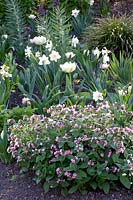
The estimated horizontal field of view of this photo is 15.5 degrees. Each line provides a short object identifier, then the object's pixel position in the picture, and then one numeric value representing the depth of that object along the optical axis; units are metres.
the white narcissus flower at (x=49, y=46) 4.70
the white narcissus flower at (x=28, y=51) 4.79
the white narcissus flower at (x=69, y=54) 4.56
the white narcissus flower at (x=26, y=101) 3.98
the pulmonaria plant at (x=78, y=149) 3.19
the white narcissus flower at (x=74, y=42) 4.93
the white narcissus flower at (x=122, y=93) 3.82
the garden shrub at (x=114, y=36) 5.42
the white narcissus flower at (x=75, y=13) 5.93
